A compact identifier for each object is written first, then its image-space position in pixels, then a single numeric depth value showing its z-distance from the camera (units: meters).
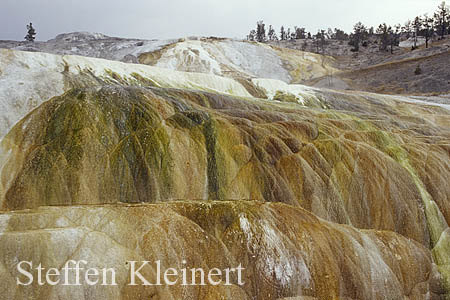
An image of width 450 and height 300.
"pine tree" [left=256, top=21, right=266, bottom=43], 92.29
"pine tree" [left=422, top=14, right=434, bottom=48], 70.86
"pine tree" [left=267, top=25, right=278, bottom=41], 102.25
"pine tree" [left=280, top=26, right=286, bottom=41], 102.62
